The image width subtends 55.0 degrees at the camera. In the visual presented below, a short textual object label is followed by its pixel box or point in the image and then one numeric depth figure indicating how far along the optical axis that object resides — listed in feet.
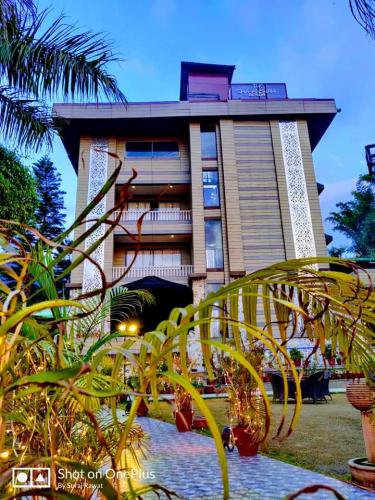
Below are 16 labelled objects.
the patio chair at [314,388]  25.34
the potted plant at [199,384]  34.87
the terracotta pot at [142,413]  25.14
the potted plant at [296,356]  41.37
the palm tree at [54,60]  13.71
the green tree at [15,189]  29.07
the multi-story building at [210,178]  49.34
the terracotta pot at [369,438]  8.69
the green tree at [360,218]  79.15
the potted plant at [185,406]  17.65
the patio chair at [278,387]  23.77
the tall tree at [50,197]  78.99
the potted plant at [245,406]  12.80
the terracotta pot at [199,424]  19.10
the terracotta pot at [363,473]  8.50
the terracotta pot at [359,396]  8.43
